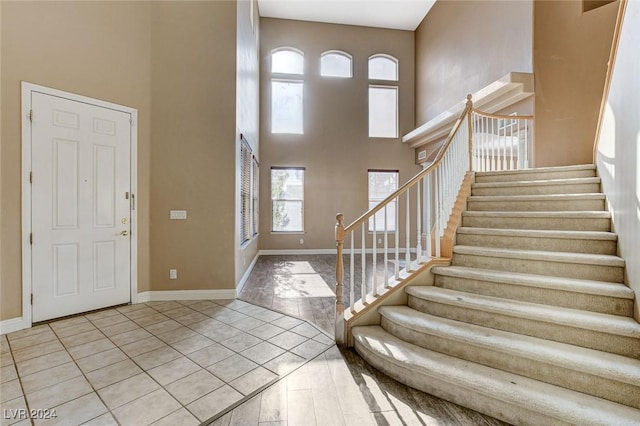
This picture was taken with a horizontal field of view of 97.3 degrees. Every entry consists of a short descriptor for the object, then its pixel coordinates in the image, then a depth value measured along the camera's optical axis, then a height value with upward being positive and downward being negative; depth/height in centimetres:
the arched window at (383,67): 767 +406
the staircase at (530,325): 154 -77
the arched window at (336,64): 743 +402
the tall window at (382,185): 759 +81
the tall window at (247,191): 446 +44
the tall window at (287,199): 725 +41
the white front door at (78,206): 288 +10
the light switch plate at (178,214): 363 +2
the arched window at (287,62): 721 +396
